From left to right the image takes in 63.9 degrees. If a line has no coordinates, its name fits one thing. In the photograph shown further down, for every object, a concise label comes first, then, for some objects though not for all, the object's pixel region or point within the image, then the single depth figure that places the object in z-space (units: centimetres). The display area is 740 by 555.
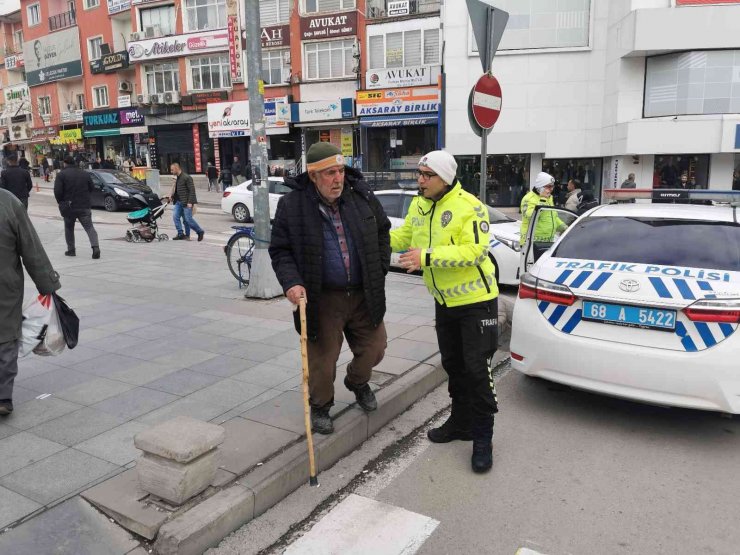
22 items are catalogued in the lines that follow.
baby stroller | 1315
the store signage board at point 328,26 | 2822
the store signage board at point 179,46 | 3186
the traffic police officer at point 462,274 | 349
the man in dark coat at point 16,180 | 1156
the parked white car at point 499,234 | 866
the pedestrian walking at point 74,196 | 1055
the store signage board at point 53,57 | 3984
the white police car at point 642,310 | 372
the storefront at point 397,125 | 2680
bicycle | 839
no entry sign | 614
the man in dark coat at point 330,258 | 360
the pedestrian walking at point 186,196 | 1274
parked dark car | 2042
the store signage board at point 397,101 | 2662
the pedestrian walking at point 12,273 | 401
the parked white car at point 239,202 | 1802
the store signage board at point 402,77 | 2645
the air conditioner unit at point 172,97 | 3371
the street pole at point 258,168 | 698
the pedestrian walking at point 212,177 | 2978
